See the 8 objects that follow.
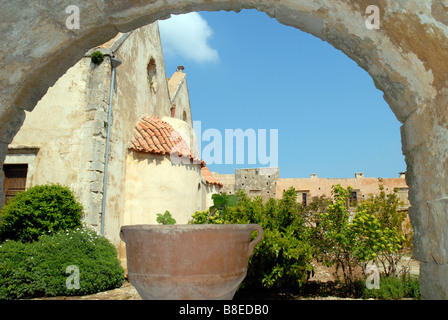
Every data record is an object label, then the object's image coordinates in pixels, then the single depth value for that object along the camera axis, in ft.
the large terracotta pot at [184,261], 7.43
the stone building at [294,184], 73.31
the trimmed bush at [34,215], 19.43
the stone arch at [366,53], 6.15
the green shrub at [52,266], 17.43
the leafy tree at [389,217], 18.84
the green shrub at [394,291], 17.61
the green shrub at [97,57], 23.62
